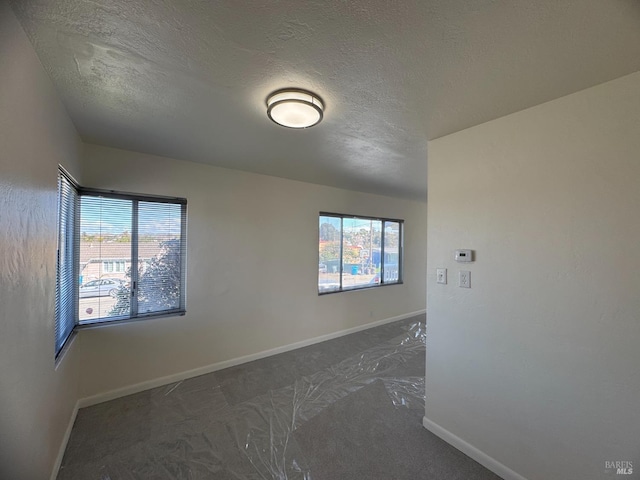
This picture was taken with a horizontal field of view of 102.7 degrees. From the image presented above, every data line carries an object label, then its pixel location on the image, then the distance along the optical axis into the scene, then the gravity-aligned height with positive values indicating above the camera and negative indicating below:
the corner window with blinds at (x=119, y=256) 2.28 -0.16
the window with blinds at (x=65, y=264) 1.87 -0.20
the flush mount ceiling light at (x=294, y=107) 1.50 +0.82
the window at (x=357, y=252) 4.18 -0.17
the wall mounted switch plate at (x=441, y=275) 2.06 -0.25
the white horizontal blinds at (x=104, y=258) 2.40 -0.17
